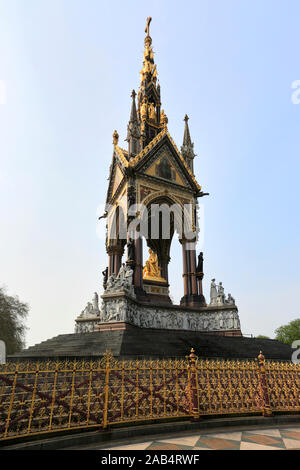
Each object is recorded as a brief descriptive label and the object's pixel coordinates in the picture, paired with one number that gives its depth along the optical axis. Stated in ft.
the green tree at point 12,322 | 83.87
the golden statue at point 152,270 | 65.41
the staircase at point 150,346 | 31.35
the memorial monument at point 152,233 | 50.52
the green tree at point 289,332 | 156.78
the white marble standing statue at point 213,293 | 57.16
